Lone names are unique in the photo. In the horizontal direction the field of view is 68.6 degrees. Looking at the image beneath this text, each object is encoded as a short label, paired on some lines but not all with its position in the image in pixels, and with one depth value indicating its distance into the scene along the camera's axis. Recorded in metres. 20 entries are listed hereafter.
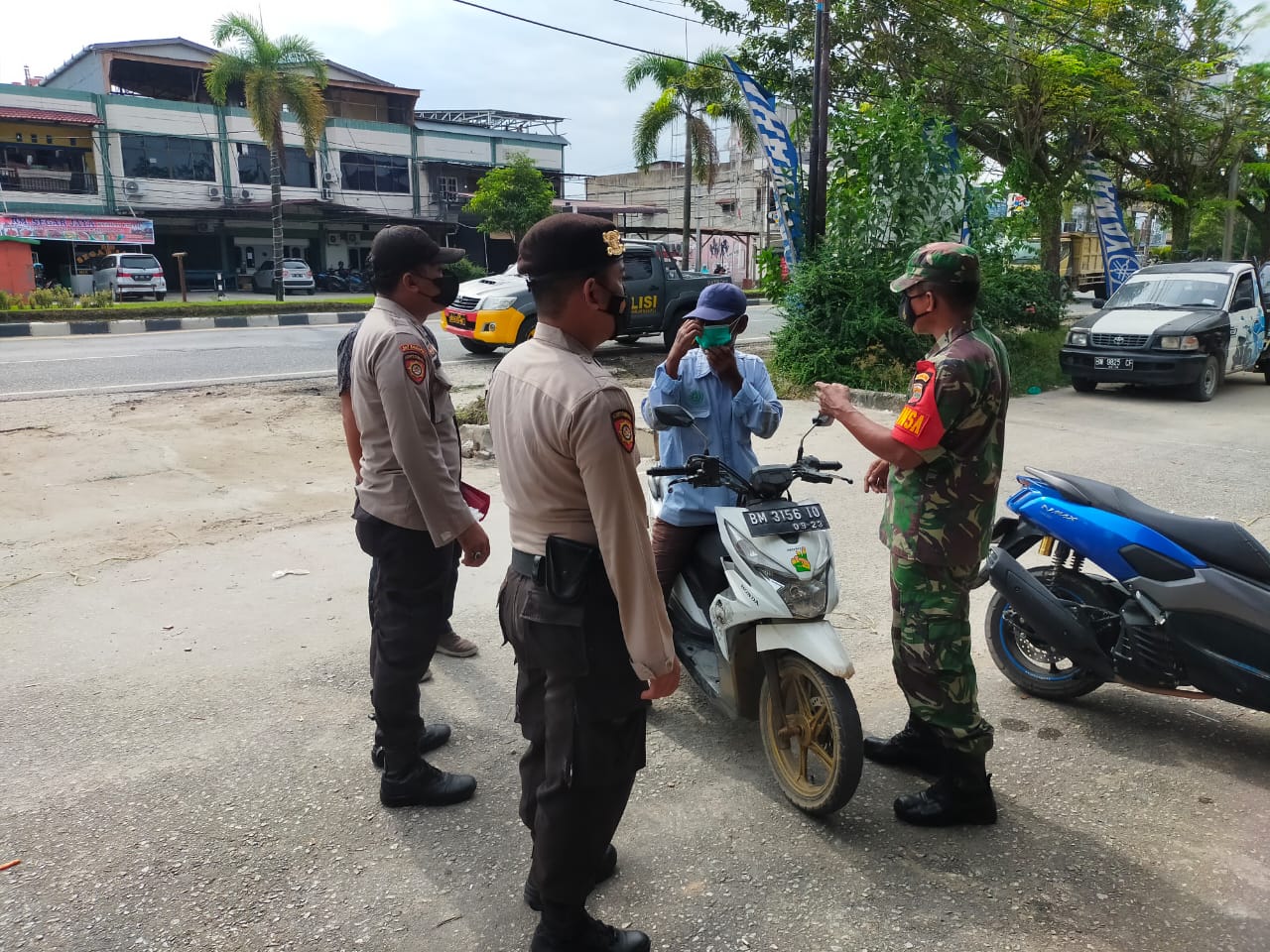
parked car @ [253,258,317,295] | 35.03
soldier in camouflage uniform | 2.71
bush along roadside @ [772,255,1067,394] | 11.07
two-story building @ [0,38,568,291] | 34.25
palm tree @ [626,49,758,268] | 26.62
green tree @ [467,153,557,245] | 33.88
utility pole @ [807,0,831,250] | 11.59
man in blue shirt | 3.44
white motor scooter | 2.82
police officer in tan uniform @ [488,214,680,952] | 1.98
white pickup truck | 10.90
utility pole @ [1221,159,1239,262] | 21.61
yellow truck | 38.44
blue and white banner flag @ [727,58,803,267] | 12.59
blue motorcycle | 3.12
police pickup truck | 13.47
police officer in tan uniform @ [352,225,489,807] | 2.84
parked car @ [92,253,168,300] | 29.78
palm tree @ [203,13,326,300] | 27.11
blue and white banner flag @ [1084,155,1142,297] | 18.05
